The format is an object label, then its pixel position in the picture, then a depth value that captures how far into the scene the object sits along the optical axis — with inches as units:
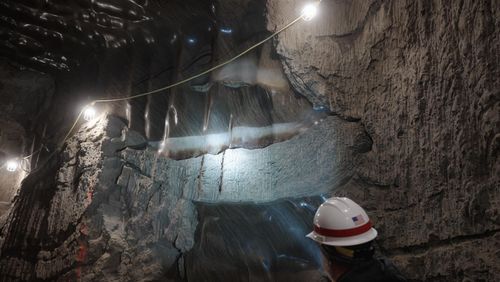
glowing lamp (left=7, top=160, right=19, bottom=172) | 239.0
